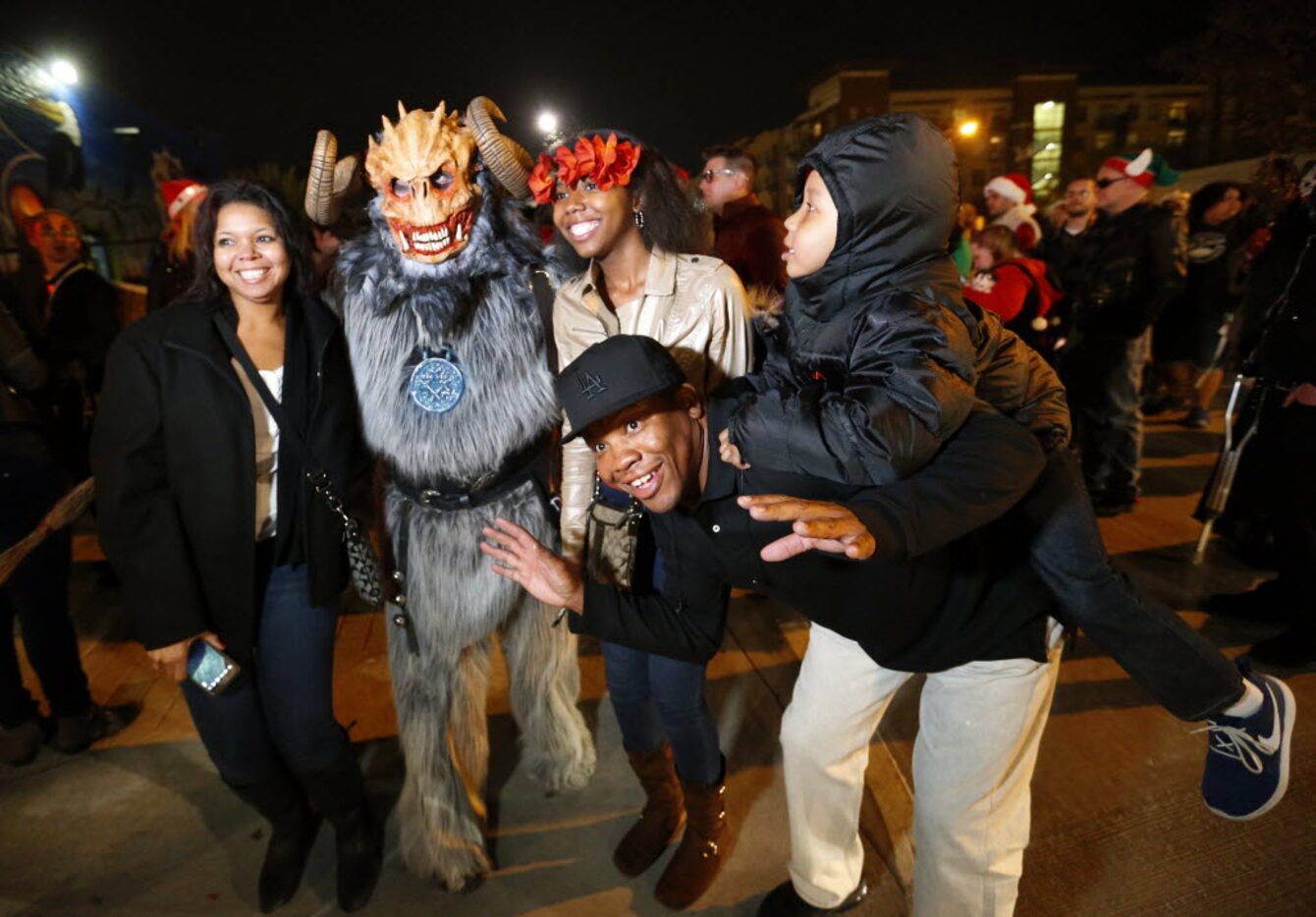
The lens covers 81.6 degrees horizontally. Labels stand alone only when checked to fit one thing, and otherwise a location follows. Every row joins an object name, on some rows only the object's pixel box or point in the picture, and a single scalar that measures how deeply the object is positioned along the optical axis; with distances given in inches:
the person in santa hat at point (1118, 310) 179.0
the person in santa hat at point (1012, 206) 235.8
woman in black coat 75.2
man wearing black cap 59.6
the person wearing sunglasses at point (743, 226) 146.6
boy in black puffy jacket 54.1
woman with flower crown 83.0
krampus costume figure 80.1
